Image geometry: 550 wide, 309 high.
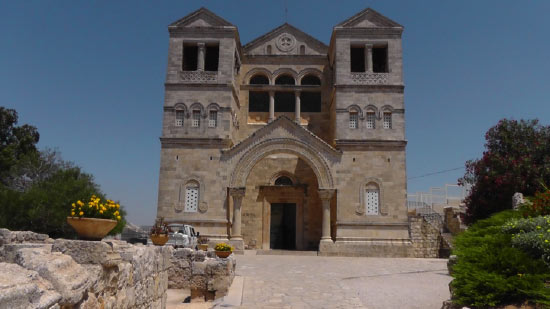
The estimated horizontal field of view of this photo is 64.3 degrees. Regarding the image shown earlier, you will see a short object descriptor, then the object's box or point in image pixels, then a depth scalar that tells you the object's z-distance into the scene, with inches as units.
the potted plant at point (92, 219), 193.9
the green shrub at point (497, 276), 229.6
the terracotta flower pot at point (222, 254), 420.8
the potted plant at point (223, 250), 421.4
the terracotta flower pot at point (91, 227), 193.5
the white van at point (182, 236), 685.8
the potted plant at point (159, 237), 413.7
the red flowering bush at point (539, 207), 371.6
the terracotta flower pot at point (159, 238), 413.1
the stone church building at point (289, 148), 885.8
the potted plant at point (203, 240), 780.8
